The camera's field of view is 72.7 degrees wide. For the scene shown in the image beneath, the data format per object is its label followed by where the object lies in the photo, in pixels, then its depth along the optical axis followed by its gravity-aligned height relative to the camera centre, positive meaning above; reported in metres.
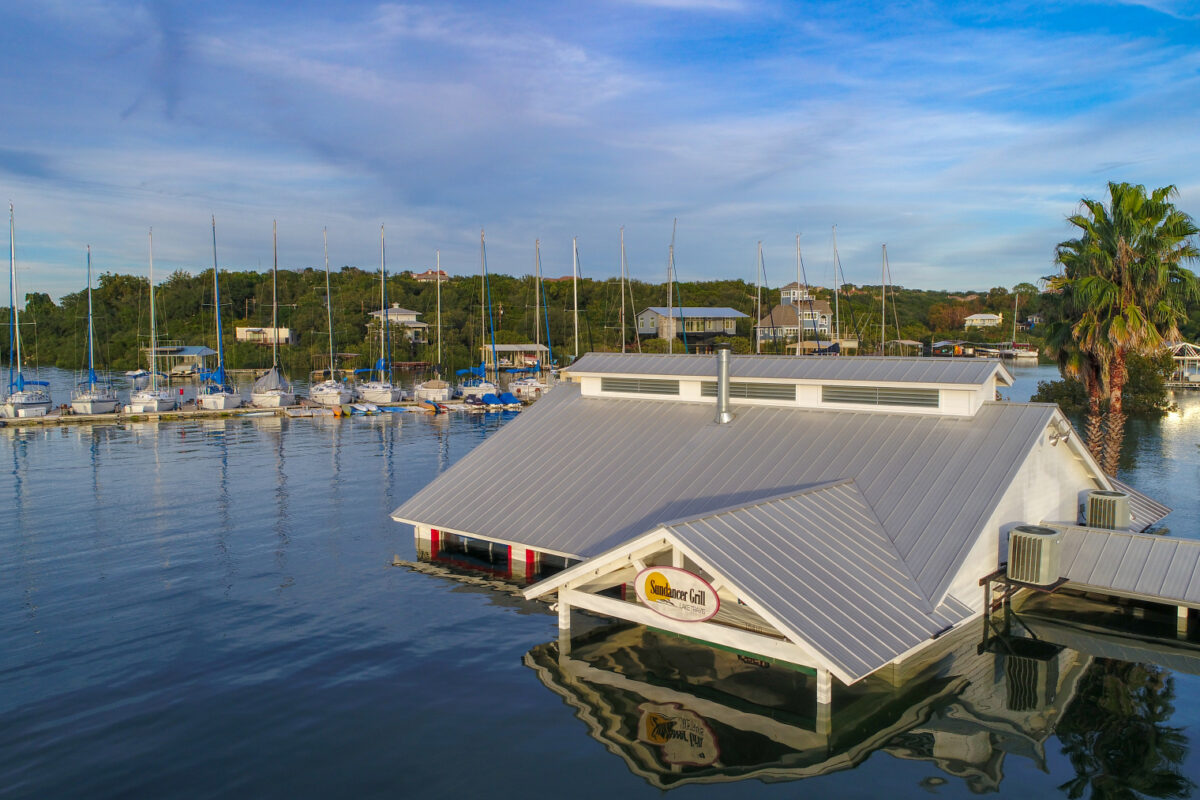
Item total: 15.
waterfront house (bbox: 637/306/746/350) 101.56 +4.19
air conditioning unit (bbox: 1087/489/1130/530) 20.55 -4.03
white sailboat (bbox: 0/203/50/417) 64.25 -2.80
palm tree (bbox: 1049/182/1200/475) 26.81 +2.45
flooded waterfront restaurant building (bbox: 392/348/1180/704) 14.30 -3.40
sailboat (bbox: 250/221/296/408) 73.75 -2.82
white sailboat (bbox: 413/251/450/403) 76.94 -3.06
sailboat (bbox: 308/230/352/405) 75.44 -3.14
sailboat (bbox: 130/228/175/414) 68.88 -3.27
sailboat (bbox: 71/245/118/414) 67.19 -3.25
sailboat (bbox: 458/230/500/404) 76.06 -2.75
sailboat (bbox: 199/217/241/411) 72.06 -3.01
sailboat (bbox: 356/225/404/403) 76.19 -2.95
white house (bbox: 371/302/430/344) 124.75 +5.25
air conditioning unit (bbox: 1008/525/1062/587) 17.11 -4.31
